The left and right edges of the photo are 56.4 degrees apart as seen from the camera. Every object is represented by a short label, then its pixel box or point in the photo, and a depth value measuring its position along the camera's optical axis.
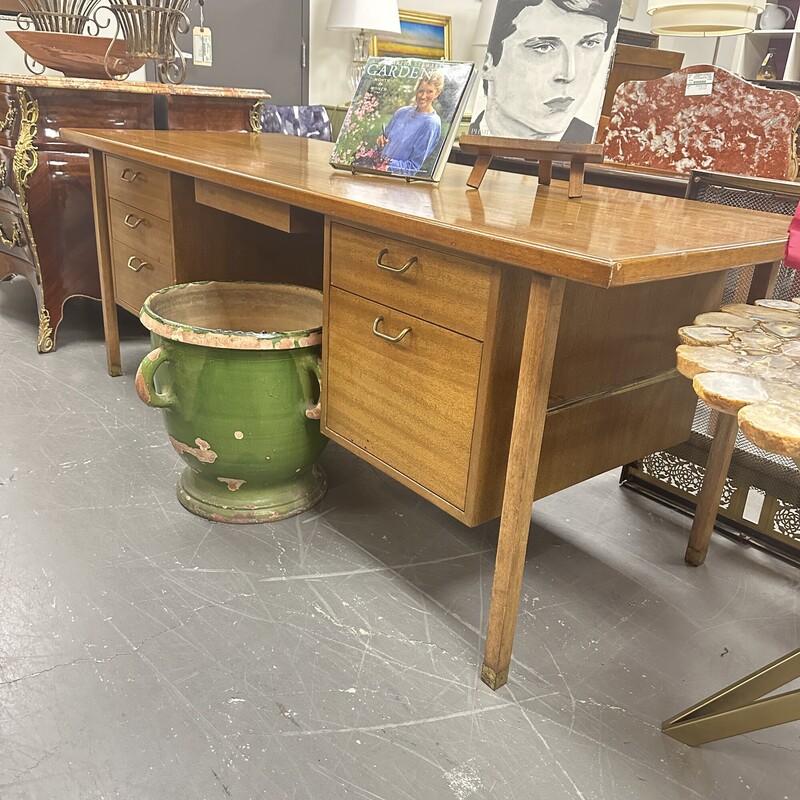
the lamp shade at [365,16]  4.24
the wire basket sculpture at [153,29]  2.56
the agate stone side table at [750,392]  0.84
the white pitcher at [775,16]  5.13
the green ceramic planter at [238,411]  1.56
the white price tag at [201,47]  4.18
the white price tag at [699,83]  2.50
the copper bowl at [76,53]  2.62
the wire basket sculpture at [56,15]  2.86
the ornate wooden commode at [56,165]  2.49
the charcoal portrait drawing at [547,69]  1.58
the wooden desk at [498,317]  1.04
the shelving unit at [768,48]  5.17
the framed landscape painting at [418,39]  4.86
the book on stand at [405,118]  1.49
